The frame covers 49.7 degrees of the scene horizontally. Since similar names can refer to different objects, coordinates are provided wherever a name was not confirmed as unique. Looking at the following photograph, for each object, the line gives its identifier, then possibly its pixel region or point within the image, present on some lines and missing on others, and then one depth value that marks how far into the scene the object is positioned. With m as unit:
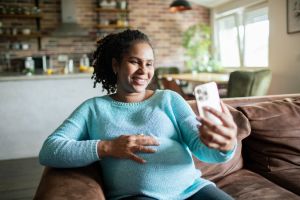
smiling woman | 1.14
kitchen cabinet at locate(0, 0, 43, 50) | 5.77
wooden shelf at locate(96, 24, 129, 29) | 6.21
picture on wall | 4.11
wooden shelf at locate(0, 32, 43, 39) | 5.82
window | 5.25
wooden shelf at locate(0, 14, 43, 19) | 5.73
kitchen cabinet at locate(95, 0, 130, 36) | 6.21
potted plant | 6.36
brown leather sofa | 1.51
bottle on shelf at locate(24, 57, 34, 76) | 3.78
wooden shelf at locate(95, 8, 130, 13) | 6.20
